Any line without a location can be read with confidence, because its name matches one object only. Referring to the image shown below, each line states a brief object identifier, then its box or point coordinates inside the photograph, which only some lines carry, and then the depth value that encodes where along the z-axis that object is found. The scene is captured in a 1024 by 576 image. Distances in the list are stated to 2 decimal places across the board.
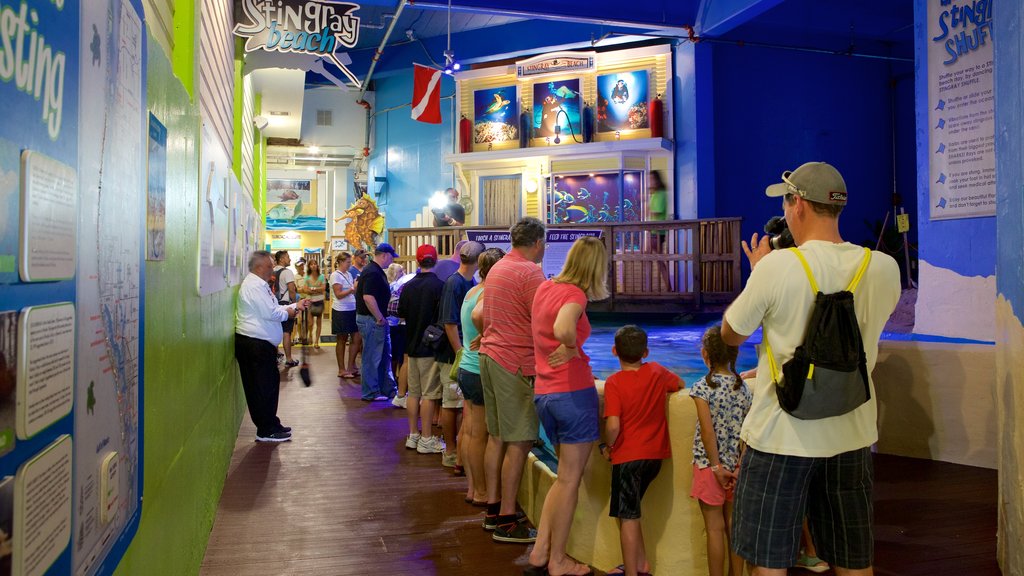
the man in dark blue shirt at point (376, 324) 8.41
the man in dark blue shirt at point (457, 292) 5.65
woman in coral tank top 3.58
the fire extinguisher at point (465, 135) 19.02
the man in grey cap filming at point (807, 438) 2.38
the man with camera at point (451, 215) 18.38
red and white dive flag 15.51
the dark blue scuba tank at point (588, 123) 17.66
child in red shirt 3.50
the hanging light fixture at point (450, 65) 15.16
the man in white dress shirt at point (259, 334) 6.42
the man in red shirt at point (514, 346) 4.12
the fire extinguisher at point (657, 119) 16.67
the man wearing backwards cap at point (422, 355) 6.32
